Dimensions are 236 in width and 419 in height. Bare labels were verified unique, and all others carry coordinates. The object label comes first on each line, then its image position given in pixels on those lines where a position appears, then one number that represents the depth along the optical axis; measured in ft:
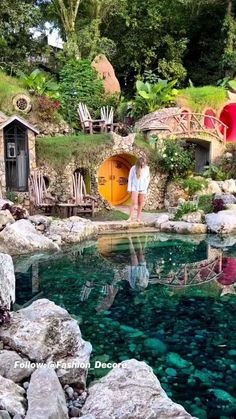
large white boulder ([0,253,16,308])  21.95
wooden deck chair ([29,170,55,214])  49.90
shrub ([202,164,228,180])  60.18
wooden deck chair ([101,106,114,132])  60.08
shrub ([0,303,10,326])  18.10
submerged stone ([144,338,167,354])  19.69
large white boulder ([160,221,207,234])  45.14
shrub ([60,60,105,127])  66.23
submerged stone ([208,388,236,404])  15.91
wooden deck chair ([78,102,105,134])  59.72
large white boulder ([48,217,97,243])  40.88
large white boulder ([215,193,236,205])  50.75
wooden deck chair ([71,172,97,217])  50.72
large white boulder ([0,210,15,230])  39.75
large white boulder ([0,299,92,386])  16.44
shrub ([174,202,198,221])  48.75
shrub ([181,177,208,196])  55.16
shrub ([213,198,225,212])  49.26
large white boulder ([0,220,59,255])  36.42
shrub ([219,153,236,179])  61.52
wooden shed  52.24
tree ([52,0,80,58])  72.23
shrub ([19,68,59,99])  63.46
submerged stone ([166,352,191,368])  18.38
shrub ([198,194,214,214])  50.20
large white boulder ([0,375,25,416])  12.68
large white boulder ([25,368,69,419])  11.89
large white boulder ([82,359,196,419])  12.62
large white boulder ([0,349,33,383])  15.10
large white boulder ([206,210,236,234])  44.91
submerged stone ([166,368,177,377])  17.62
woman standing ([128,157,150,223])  43.76
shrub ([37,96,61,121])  60.13
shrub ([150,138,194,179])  57.11
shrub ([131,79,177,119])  64.64
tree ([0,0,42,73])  67.92
